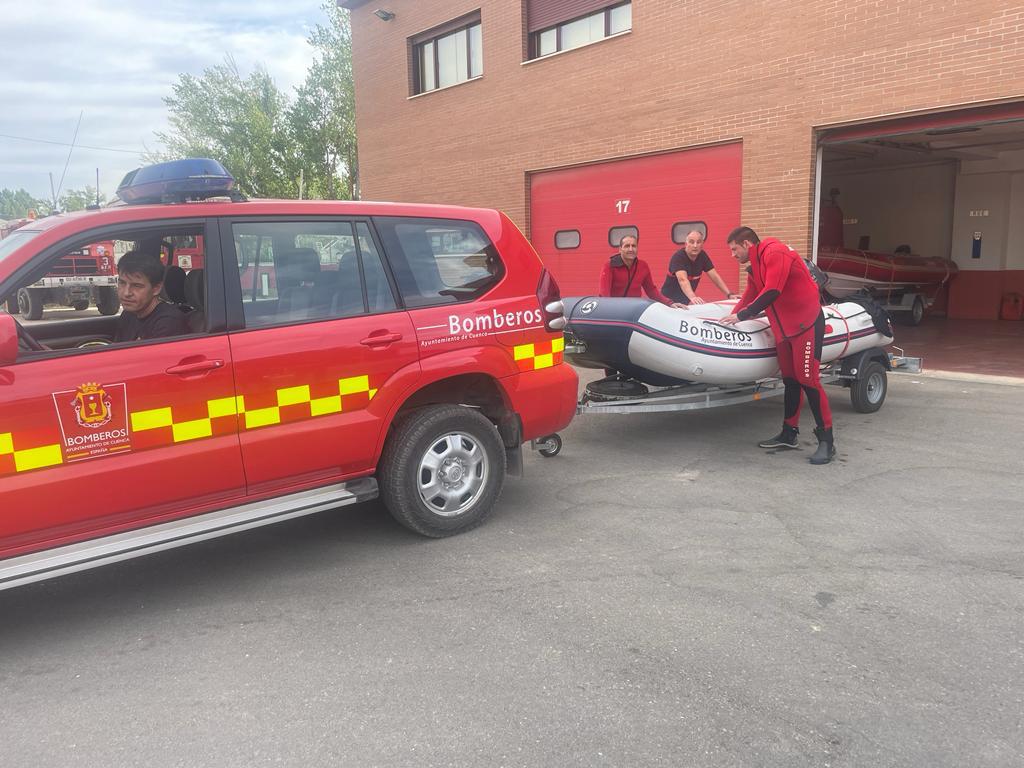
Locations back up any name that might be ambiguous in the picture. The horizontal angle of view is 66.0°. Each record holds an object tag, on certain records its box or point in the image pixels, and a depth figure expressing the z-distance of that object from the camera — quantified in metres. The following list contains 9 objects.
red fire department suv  3.38
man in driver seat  4.03
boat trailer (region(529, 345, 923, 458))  6.44
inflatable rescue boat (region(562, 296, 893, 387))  6.38
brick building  9.80
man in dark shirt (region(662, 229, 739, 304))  8.11
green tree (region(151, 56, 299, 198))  35.41
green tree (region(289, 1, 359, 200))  36.44
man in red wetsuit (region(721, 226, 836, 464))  6.11
